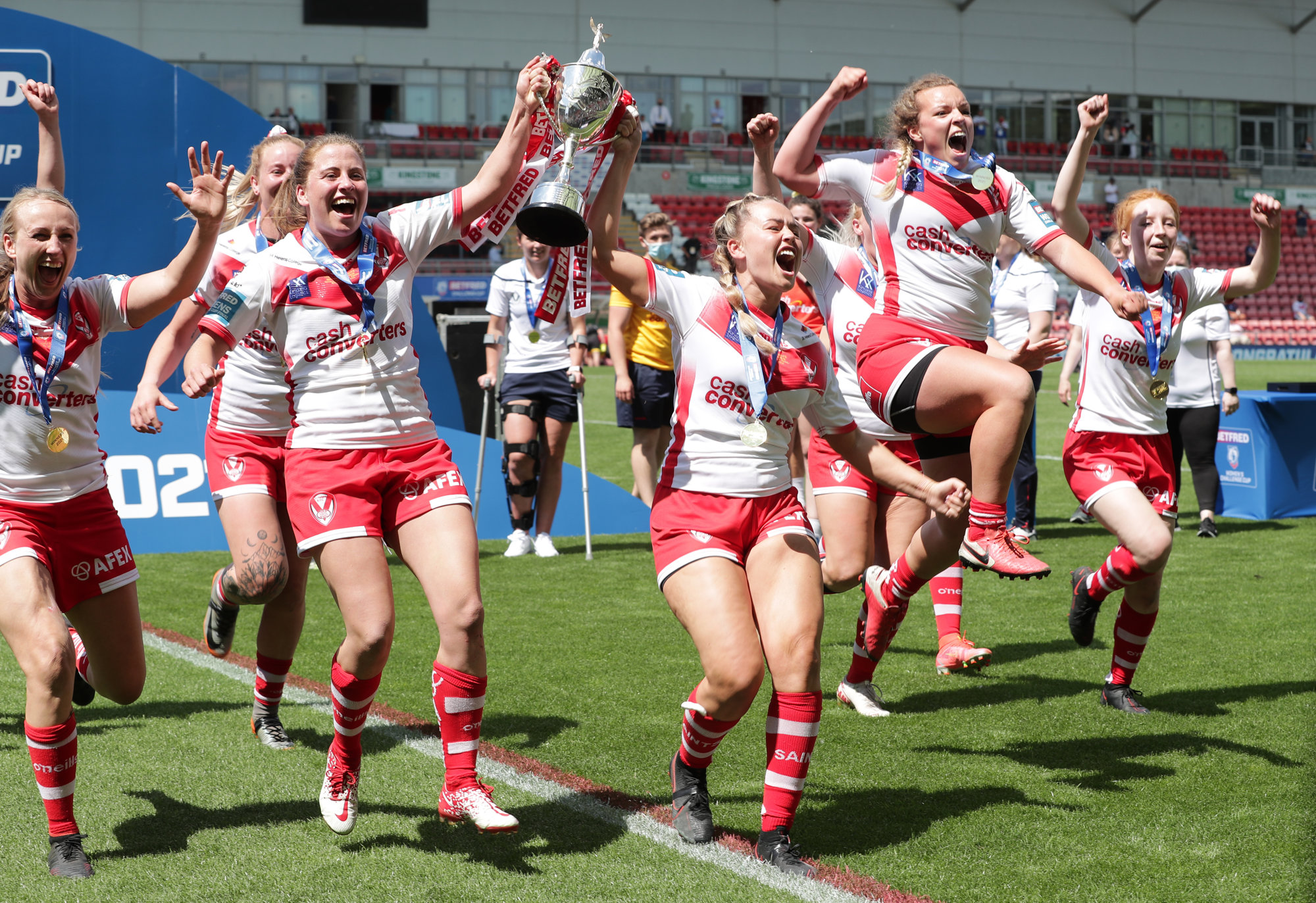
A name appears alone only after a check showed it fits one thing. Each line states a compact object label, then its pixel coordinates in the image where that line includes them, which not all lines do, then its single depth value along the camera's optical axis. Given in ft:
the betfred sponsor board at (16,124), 31.71
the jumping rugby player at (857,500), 16.47
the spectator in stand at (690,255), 106.73
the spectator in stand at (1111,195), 139.64
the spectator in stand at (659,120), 129.18
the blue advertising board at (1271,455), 35.53
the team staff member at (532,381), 29.78
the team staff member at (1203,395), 31.63
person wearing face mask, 29.86
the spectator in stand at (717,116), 134.31
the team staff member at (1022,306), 29.73
